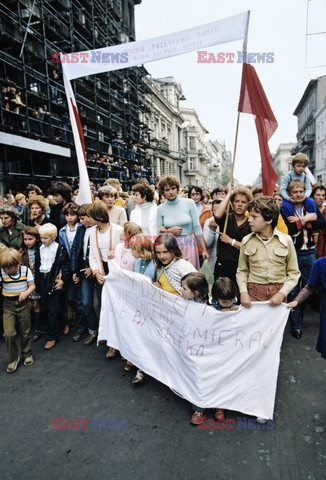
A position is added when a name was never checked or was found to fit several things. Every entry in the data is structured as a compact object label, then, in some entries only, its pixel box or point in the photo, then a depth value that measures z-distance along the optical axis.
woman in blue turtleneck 3.80
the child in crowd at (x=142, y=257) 3.21
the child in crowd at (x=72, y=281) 4.26
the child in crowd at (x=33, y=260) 4.15
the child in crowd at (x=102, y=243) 3.91
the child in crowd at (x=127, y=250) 3.61
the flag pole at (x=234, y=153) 3.28
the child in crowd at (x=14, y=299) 3.50
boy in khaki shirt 2.75
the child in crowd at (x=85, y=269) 4.09
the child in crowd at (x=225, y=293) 2.67
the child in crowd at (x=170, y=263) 2.93
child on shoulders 4.56
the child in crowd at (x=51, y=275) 4.05
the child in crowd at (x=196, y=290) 2.61
